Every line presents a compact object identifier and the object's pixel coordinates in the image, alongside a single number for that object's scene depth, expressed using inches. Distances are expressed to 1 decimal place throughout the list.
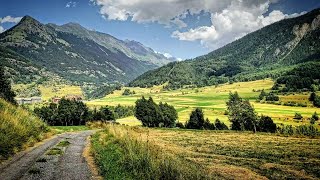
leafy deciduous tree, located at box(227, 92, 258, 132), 3093.1
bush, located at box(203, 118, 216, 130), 3323.5
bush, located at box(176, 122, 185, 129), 3595.0
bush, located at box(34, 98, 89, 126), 3535.0
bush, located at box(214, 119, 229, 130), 3281.6
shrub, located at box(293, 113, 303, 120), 4334.1
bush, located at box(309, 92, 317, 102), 5935.5
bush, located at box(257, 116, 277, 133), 3061.9
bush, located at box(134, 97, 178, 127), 3479.7
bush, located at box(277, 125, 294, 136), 2940.0
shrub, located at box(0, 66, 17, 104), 3011.2
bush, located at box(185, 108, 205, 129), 3456.9
